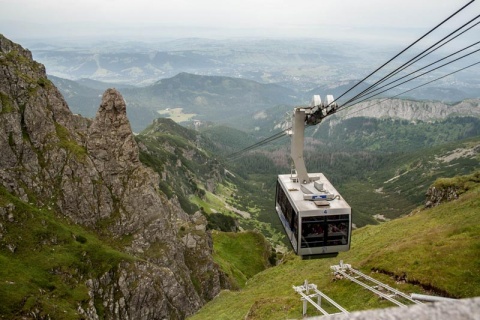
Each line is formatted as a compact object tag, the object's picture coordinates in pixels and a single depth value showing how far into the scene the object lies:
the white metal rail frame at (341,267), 31.11
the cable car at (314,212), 28.95
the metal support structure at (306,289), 21.94
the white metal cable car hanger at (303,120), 28.25
